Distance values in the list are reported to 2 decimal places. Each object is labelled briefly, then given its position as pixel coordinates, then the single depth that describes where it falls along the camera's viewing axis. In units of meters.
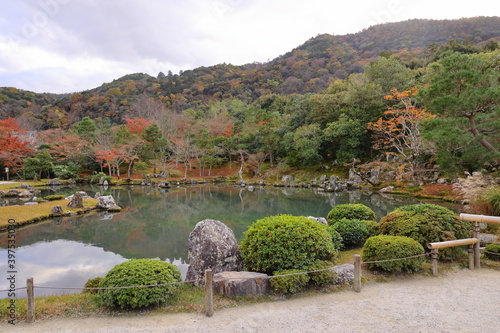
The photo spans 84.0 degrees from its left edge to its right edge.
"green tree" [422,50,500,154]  10.96
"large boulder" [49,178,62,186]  28.73
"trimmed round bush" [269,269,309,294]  4.65
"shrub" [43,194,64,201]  18.27
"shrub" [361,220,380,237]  7.50
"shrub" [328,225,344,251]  6.76
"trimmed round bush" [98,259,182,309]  4.18
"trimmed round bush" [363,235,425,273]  5.46
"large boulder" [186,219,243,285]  5.26
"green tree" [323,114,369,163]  26.62
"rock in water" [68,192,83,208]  15.59
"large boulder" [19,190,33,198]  20.84
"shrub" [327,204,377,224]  8.43
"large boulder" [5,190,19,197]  20.83
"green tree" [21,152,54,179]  28.61
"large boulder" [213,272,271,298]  4.68
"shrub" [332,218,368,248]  7.52
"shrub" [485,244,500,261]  6.31
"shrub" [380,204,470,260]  6.05
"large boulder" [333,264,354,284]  5.14
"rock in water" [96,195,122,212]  16.05
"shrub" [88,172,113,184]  29.73
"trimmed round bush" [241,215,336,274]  4.98
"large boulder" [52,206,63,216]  14.21
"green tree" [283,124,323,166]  28.55
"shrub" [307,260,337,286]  4.94
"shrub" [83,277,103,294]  5.32
